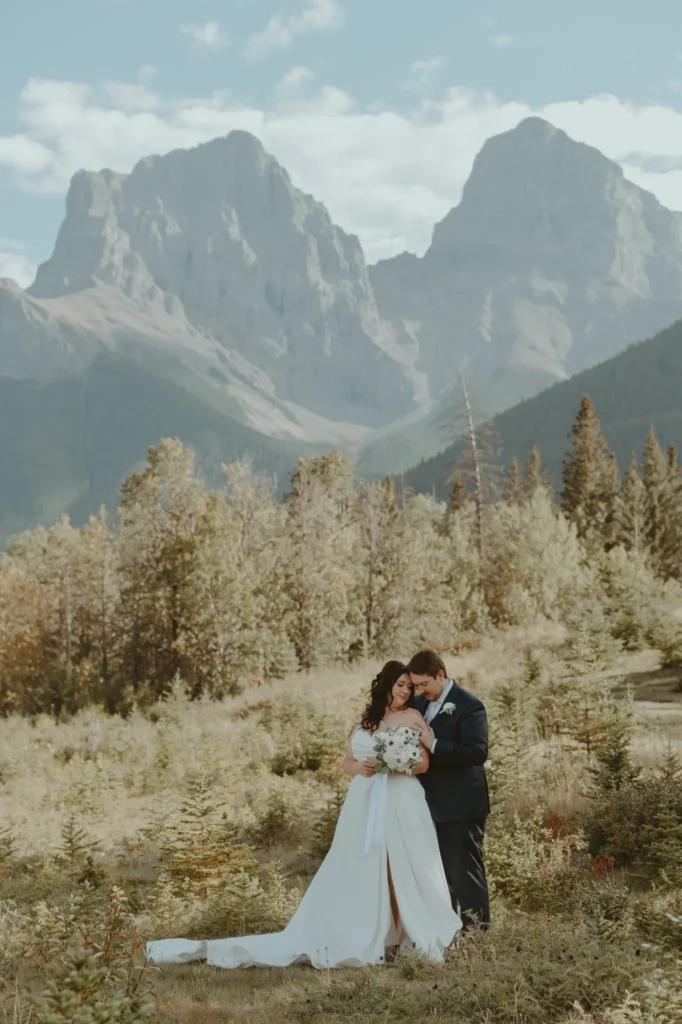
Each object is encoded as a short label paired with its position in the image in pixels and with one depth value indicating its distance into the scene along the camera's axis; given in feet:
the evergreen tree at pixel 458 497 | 251.23
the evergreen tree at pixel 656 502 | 204.33
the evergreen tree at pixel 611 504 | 195.11
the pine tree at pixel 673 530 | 201.16
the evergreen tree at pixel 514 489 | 237.88
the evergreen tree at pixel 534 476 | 255.95
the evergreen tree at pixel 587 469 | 218.18
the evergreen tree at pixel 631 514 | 194.08
